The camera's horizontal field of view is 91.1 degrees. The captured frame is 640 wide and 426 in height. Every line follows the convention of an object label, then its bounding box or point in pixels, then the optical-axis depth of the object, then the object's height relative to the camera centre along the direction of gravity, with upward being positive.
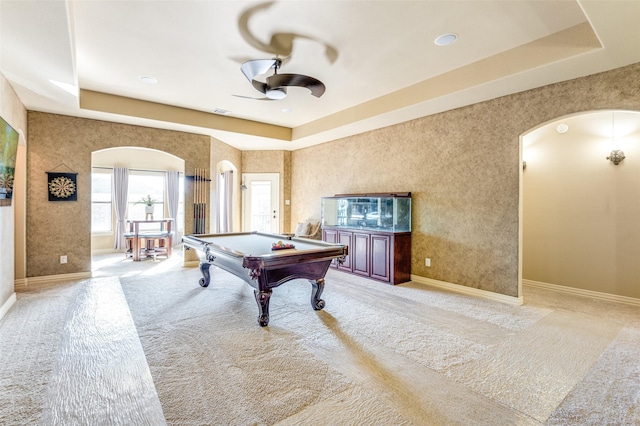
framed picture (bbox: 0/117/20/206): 3.18 +0.55
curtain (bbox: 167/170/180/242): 8.79 +0.43
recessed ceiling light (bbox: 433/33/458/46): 3.10 +1.74
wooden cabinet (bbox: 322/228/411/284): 4.94 -0.72
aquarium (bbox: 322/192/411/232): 5.16 -0.02
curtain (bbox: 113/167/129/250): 8.05 +0.31
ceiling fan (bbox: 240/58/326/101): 3.15 +1.42
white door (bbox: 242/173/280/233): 7.74 +0.21
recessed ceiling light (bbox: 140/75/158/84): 4.16 +1.77
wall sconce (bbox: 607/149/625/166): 4.12 +0.72
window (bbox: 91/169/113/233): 8.02 +0.23
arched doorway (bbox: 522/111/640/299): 4.08 +0.05
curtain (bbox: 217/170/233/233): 8.23 +0.26
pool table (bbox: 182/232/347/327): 3.00 -0.53
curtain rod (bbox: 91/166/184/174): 7.91 +1.08
